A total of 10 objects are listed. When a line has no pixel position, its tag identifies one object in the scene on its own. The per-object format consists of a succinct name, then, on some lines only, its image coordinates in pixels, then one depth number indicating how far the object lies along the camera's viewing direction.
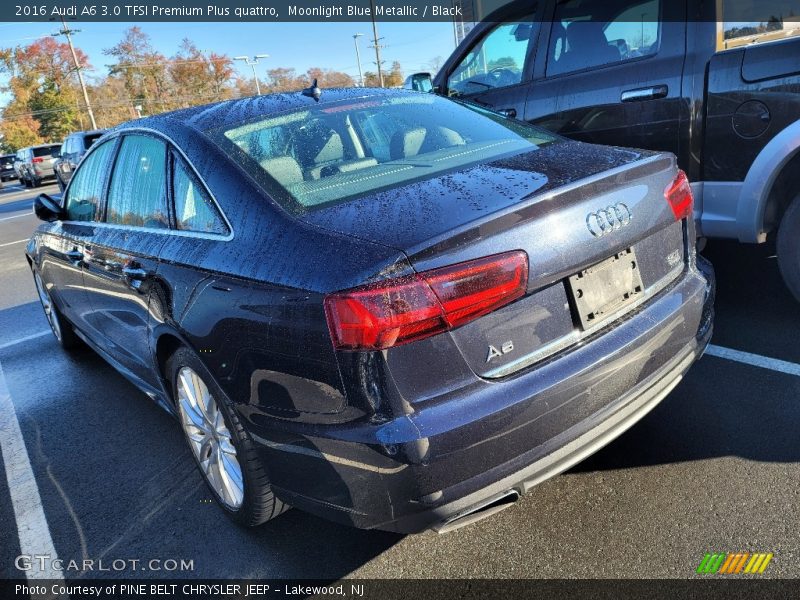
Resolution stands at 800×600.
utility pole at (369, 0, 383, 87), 51.97
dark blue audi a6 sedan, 1.85
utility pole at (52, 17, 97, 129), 51.55
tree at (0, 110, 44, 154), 66.19
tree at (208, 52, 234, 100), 75.75
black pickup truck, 3.47
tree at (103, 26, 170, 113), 66.83
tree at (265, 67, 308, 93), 77.88
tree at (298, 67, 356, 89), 73.91
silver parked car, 29.42
